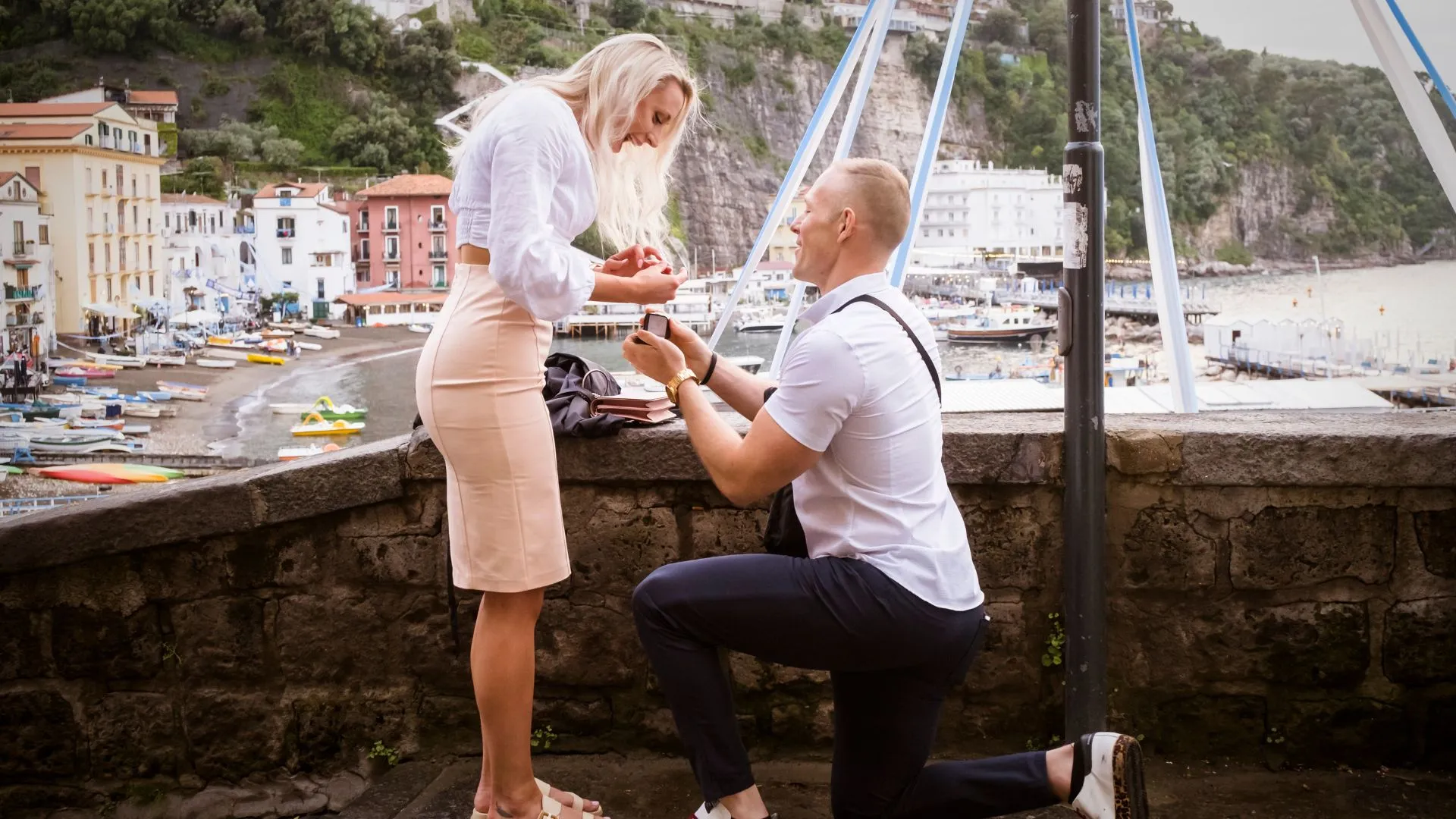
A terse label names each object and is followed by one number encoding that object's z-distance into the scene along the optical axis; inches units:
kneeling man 65.9
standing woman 73.7
